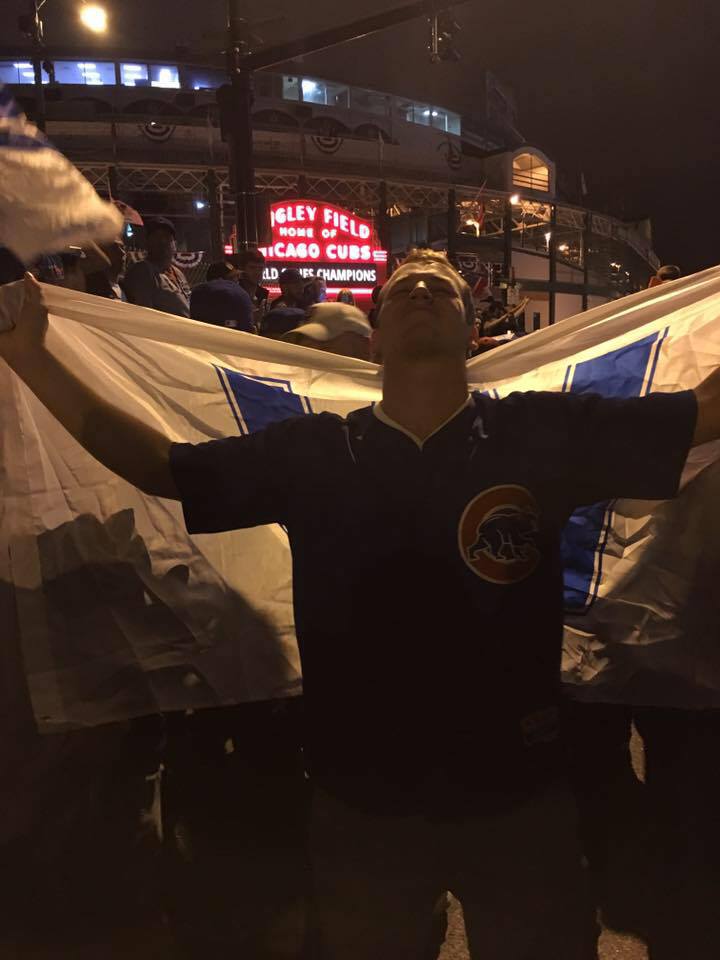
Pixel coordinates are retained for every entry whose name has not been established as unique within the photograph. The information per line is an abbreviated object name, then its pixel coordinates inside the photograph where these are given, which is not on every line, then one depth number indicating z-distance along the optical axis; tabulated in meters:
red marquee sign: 19.81
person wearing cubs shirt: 1.68
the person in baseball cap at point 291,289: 6.30
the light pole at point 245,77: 8.32
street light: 12.56
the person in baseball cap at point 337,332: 3.02
